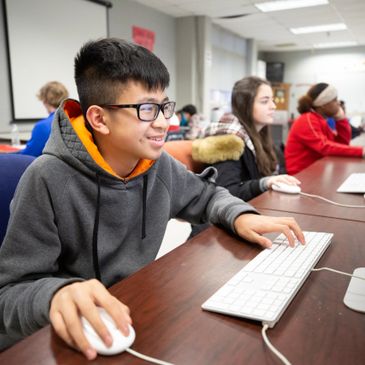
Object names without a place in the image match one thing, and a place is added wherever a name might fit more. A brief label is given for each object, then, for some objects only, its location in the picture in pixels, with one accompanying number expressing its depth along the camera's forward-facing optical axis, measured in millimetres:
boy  740
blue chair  970
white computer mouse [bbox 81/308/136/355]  493
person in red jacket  2576
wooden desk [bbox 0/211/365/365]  499
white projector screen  4012
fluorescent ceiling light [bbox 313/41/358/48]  9277
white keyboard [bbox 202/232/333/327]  590
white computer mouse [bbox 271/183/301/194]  1419
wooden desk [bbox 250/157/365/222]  1196
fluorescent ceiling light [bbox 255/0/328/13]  5594
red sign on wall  5691
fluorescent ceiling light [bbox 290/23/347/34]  7156
